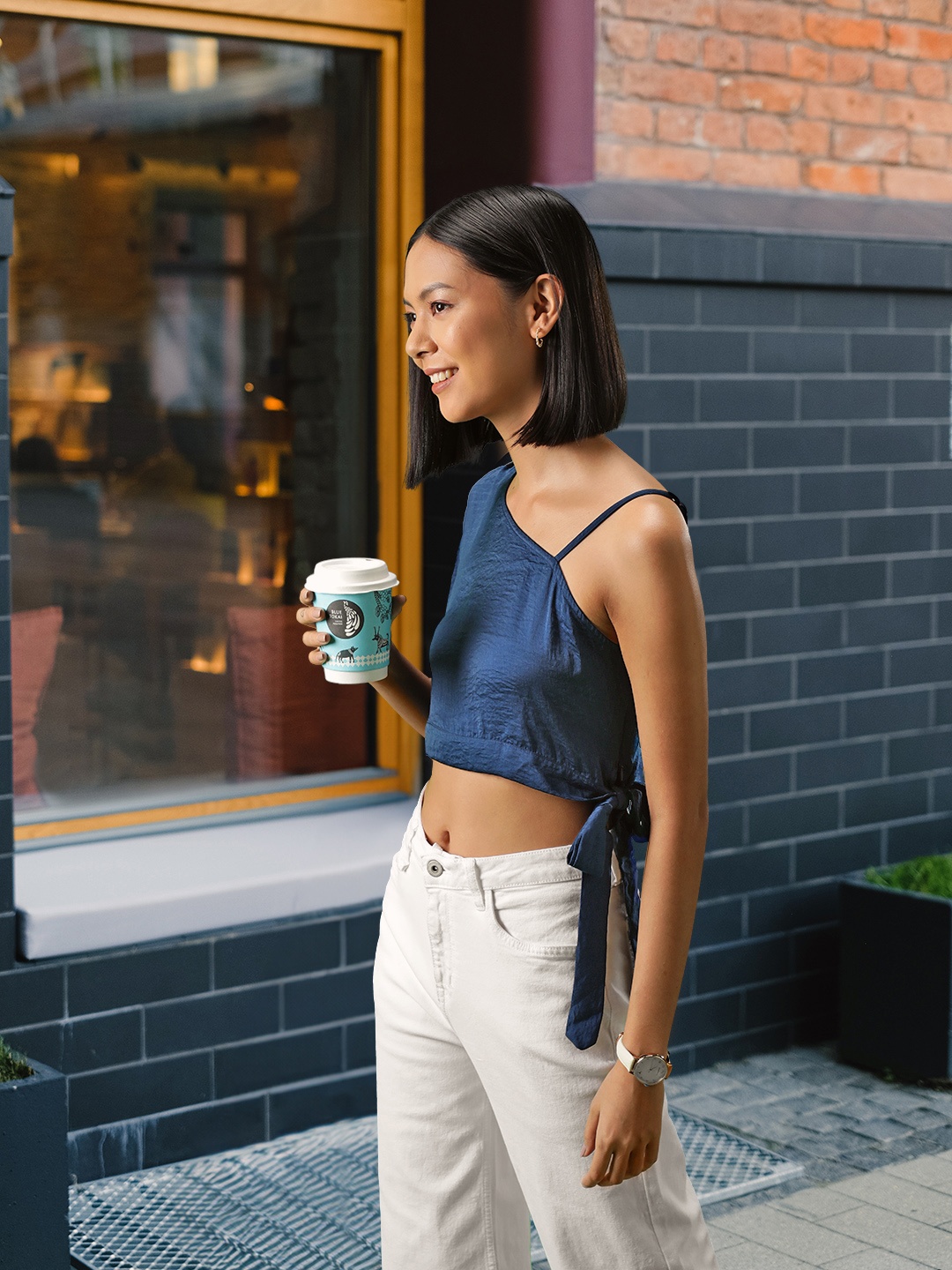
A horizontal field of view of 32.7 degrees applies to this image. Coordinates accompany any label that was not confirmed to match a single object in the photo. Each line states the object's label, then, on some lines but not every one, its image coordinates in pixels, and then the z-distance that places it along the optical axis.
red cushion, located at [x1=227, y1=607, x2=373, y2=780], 4.64
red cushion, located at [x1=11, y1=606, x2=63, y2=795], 4.27
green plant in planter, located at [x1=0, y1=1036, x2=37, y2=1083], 3.02
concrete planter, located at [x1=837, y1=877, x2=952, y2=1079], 4.42
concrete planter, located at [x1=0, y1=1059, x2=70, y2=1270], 2.92
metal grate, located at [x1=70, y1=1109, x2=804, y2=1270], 3.42
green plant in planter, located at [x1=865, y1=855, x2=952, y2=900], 4.62
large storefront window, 4.25
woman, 1.98
